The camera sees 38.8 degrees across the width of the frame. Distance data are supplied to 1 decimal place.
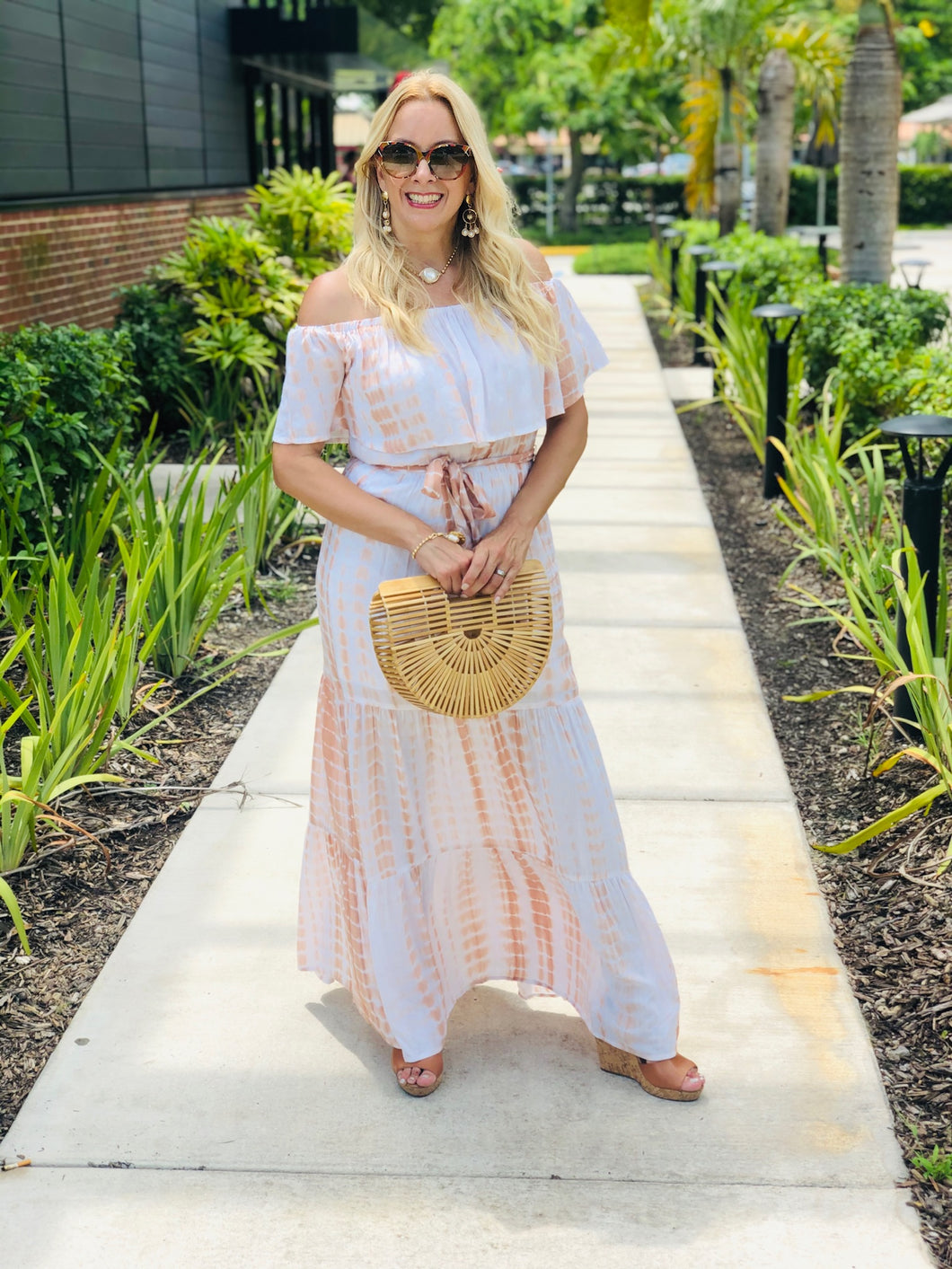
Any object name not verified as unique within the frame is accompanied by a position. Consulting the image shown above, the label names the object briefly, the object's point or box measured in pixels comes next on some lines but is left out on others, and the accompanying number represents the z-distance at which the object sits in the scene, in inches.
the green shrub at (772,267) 398.3
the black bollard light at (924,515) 153.9
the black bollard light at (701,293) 522.0
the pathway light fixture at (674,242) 676.1
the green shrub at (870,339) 280.2
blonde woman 93.1
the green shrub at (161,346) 341.7
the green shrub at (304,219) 425.7
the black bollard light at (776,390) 279.1
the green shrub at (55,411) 204.1
